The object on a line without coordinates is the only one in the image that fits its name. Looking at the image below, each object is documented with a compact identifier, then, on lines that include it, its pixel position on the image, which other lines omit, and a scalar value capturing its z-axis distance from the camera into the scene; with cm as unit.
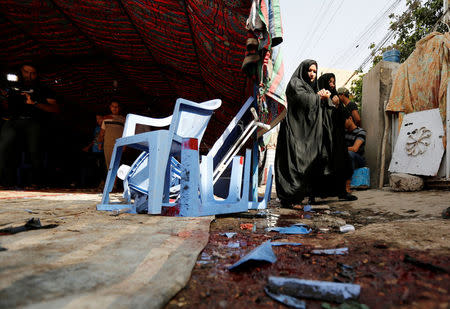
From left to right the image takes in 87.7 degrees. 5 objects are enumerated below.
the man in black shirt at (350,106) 498
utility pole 534
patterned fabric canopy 295
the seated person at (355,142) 470
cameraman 424
